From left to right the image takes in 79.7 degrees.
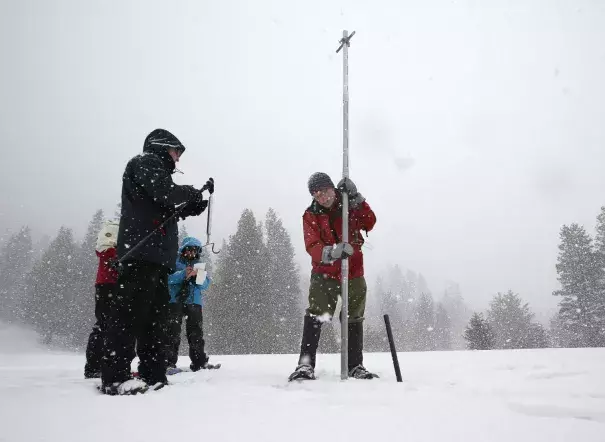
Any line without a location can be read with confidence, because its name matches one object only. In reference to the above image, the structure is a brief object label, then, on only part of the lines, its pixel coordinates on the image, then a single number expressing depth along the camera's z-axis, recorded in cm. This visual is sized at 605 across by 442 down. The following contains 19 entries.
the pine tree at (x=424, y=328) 6329
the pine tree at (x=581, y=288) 2762
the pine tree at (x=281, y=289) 2580
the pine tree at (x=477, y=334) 2417
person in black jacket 332
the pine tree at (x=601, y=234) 2922
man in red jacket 412
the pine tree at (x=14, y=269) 5006
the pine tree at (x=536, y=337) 3241
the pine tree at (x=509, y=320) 3711
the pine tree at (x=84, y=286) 3472
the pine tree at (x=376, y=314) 3988
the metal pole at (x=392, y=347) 365
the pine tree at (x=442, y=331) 6875
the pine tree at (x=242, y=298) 2423
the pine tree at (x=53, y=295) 3662
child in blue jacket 564
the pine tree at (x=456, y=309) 10211
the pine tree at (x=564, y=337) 3052
